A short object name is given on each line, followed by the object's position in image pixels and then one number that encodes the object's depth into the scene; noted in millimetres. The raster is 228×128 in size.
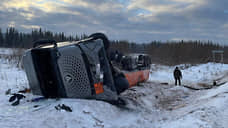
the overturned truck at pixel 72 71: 4980
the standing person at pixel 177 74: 14659
